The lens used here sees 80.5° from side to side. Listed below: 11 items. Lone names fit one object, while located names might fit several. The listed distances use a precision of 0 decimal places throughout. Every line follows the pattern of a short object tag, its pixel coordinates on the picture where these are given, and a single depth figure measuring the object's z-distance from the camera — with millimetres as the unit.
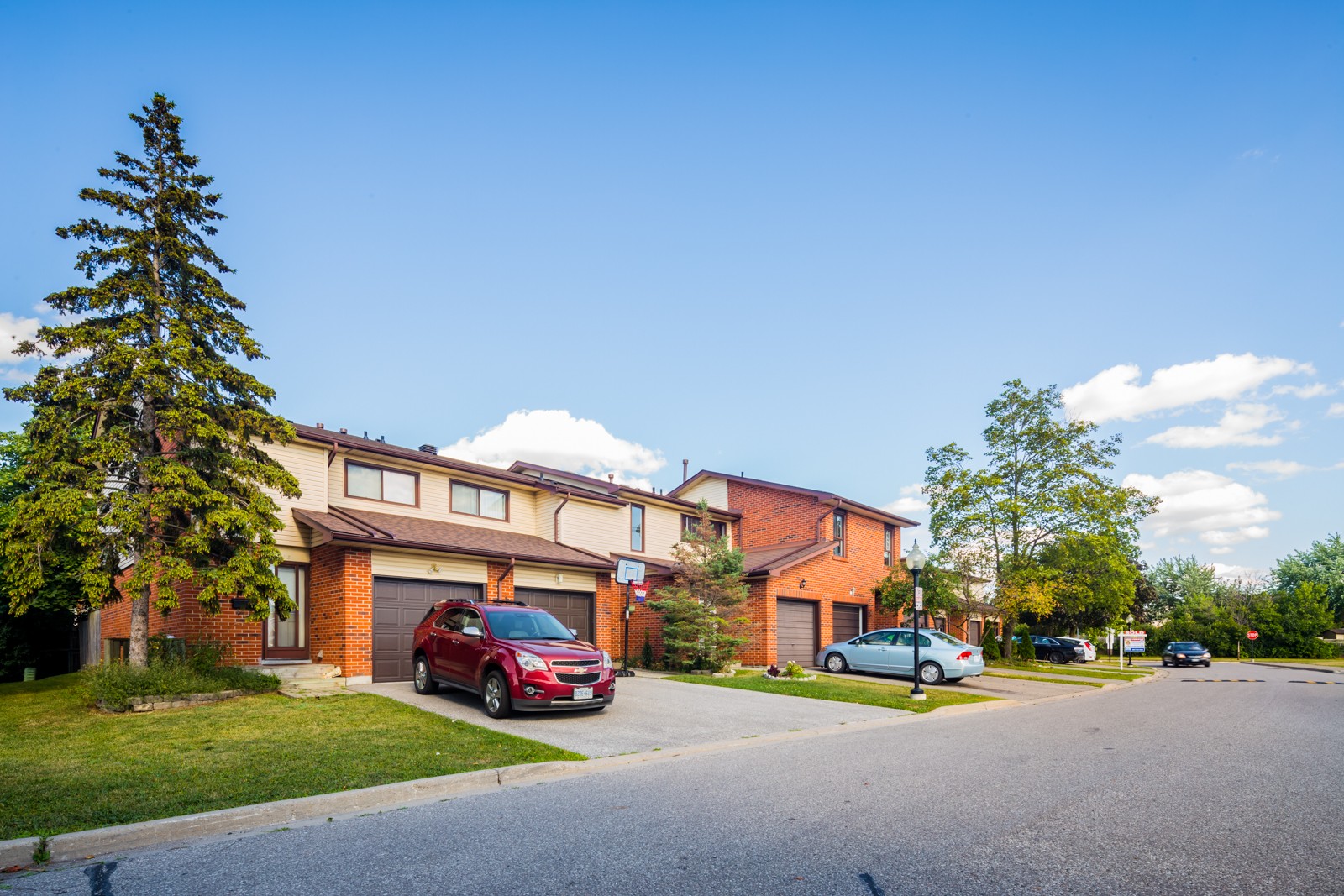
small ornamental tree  21031
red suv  11562
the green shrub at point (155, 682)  12312
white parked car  37000
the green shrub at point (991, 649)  32188
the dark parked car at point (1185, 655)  36969
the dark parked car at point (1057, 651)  36094
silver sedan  20562
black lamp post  17953
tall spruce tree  12219
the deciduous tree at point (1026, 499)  29453
